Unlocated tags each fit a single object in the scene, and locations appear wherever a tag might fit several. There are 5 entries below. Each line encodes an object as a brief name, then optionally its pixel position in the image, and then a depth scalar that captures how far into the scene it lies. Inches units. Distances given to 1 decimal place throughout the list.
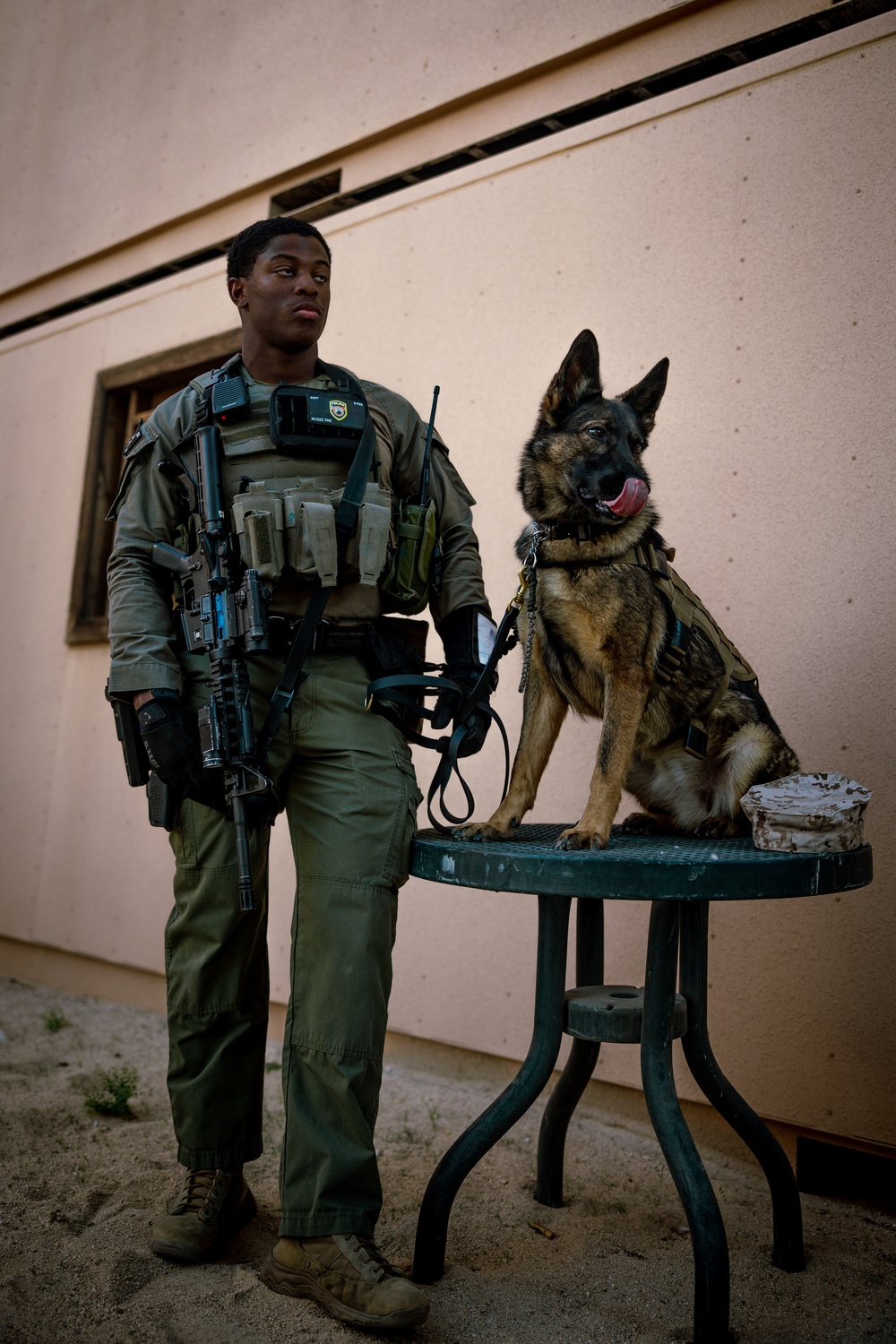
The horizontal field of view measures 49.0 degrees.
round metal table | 71.5
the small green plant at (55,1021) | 173.5
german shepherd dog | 90.2
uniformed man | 79.8
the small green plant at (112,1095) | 128.2
